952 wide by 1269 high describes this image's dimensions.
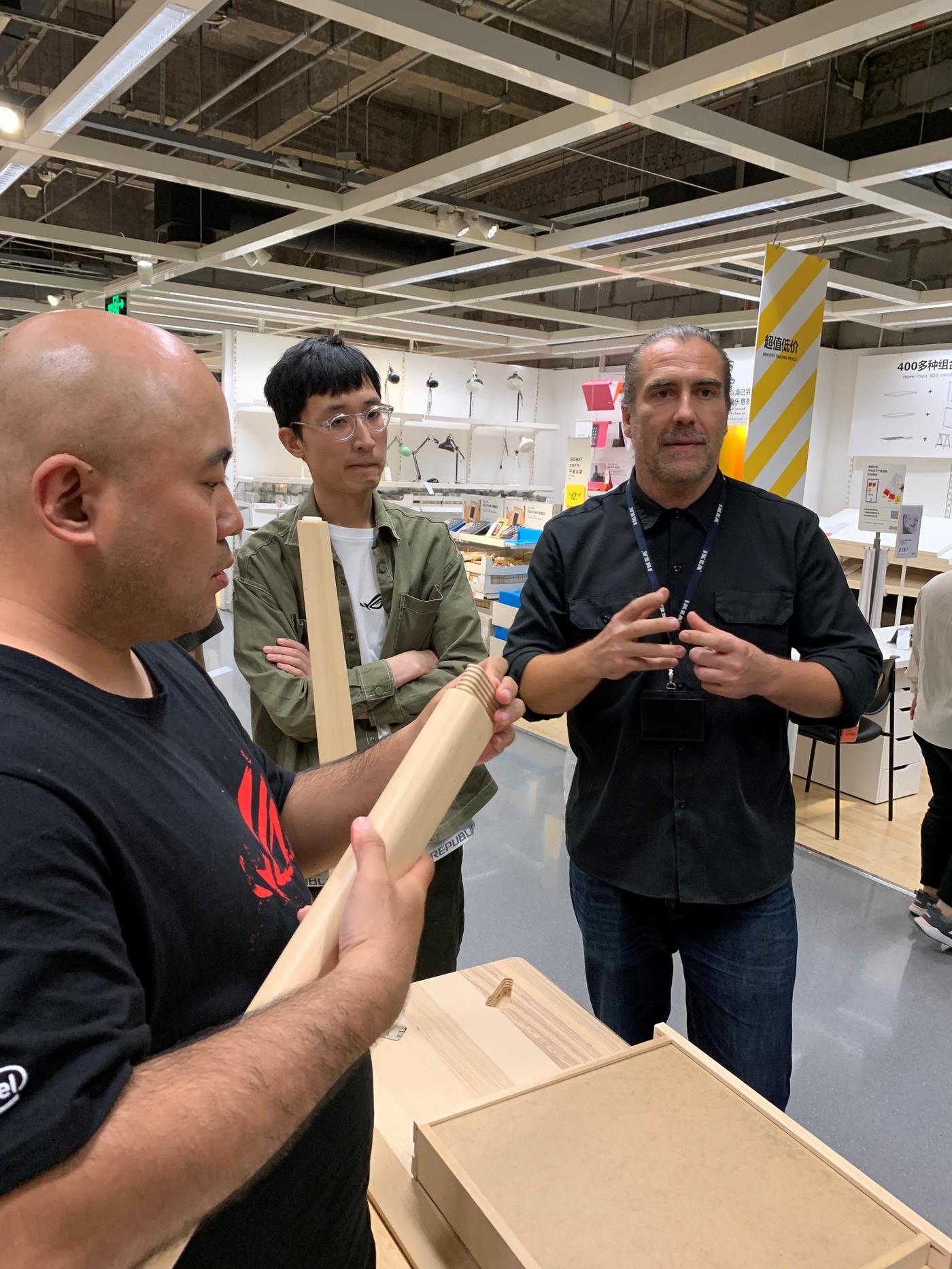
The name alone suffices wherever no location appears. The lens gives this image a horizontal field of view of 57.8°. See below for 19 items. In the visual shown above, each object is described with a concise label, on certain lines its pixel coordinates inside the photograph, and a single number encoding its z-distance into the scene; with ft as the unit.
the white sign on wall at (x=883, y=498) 15.47
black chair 14.64
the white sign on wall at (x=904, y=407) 27.32
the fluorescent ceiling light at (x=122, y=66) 8.75
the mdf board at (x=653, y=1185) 2.66
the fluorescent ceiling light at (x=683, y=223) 14.53
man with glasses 5.82
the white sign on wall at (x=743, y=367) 30.19
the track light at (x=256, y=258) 21.86
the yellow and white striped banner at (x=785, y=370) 12.84
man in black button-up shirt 5.25
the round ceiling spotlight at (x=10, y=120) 12.59
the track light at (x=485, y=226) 17.34
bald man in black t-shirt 1.66
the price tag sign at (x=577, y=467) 22.72
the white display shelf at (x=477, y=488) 35.70
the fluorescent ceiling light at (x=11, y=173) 14.96
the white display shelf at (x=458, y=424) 34.04
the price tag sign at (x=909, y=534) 15.93
